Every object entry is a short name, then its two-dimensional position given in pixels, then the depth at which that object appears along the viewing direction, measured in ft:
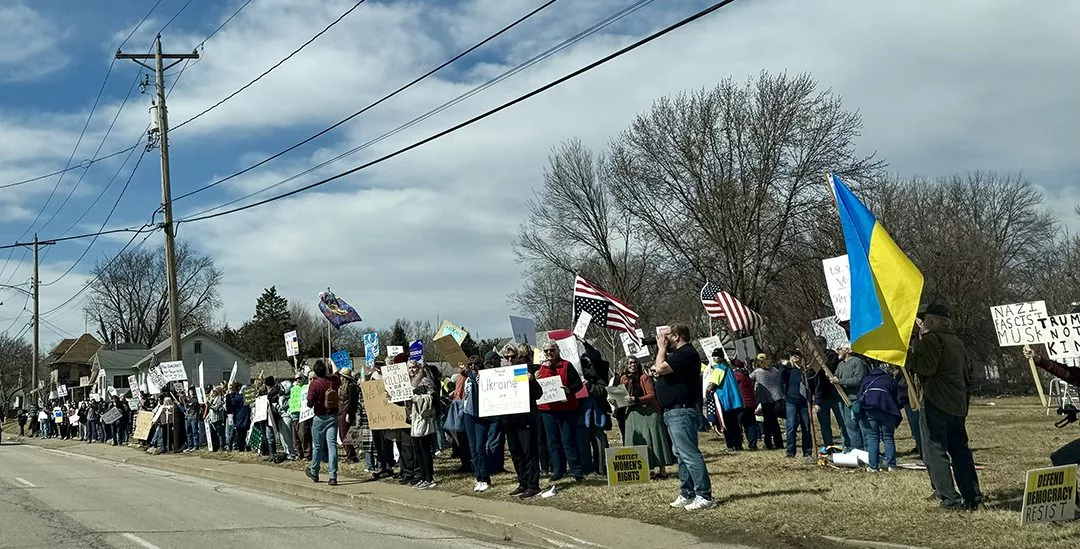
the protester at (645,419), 43.09
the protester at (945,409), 28.63
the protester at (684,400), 32.99
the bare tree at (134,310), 311.06
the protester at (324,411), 46.42
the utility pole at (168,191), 86.89
